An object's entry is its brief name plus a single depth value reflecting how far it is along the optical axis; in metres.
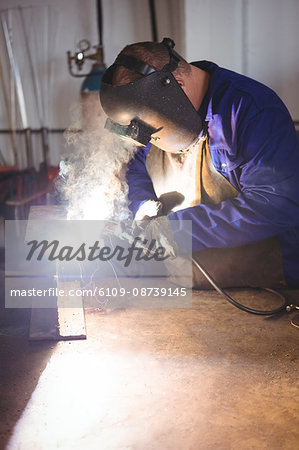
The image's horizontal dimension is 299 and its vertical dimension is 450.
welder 2.11
